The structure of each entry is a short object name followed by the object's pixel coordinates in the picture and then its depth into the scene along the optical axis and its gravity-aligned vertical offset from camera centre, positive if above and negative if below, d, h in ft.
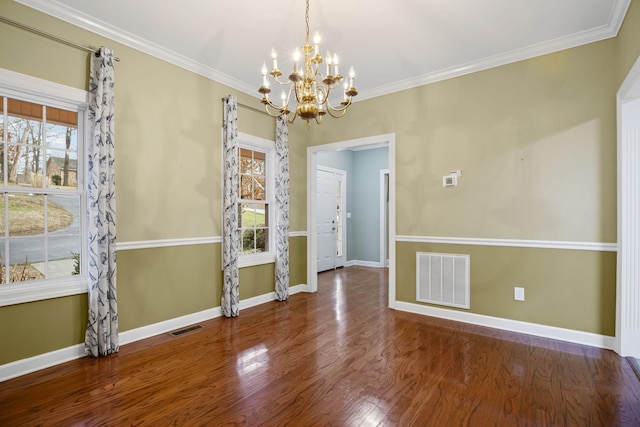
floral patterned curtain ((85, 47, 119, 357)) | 9.20 +0.10
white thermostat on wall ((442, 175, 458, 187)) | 12.51 +1.39
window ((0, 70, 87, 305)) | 8.29 +0.70
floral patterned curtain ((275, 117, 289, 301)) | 15.17 +0.27
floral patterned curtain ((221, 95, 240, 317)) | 12.70 -0.10
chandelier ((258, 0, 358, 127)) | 7.16 +3.03
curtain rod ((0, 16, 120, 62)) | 8.03 +4.90
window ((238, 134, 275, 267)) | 14.48 +0.76
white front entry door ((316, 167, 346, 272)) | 22.07 -0.18
